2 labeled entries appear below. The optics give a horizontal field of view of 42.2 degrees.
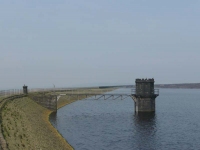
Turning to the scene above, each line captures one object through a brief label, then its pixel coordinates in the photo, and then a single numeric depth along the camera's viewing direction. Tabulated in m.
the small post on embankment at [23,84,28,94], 81.02
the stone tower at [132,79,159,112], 74.00
